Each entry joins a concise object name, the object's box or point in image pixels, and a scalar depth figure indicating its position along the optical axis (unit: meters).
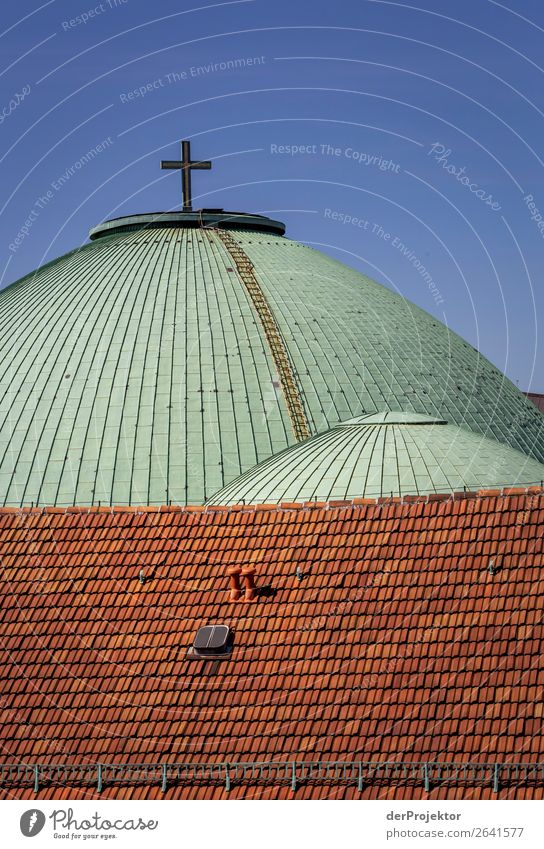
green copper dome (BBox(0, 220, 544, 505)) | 46.94
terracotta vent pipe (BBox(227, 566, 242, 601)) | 30.14
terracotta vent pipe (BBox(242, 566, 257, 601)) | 30.09
